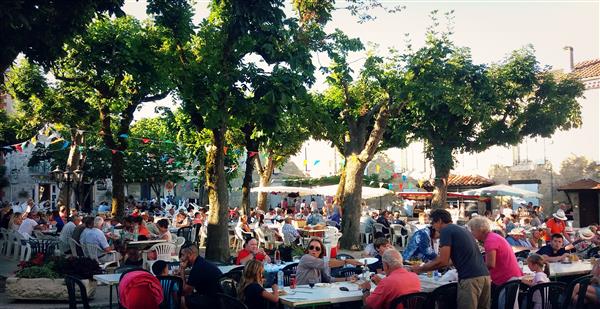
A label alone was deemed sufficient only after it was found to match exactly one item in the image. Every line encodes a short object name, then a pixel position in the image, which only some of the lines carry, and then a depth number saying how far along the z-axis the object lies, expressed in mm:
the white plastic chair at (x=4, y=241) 17736
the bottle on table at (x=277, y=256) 10291
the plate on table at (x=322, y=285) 7770
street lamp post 18375
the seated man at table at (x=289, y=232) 17167
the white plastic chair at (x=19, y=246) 15820
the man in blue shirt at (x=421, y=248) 9875
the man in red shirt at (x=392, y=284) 6258
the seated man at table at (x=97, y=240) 12680
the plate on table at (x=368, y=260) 9395
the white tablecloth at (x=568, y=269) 9547
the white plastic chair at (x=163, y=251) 11942
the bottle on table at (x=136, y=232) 14109
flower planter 10211
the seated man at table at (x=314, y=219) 20138
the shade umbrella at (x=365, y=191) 25525
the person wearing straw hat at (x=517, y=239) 12320
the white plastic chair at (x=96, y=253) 12648
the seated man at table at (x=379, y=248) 8826
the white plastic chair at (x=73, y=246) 13188
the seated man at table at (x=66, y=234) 13648
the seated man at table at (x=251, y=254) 9539
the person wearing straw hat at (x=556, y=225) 16064
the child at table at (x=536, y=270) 7629
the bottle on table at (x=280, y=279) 8047
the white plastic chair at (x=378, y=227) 21119
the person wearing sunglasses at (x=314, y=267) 8180
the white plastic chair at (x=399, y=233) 21328
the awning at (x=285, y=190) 26219
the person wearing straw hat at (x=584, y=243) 12759
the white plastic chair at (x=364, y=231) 21225
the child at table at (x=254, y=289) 6448
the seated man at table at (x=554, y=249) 10742
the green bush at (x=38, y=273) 10281
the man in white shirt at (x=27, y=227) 16125
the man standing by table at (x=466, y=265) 6602
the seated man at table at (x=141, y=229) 13883
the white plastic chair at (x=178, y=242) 14111
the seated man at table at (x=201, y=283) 6945
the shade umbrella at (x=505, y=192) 26312
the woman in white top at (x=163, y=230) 13320
